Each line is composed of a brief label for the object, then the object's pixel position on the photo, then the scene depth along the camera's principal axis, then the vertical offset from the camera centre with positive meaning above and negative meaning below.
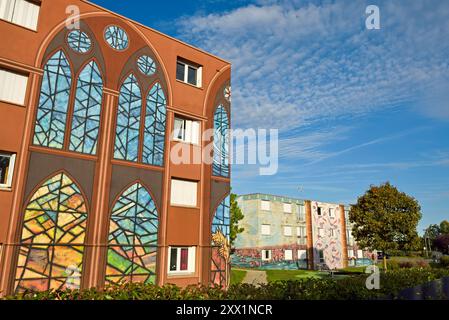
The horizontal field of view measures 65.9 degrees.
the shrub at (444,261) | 33.03 -1.66
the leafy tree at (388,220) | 28.50 +1.86
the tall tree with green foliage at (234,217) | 36.55 +2.43
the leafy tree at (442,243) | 83.29 +0.09
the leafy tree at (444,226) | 145.50 +7.17
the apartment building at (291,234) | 44.22 +0.94
